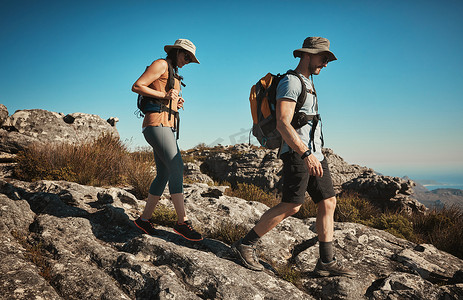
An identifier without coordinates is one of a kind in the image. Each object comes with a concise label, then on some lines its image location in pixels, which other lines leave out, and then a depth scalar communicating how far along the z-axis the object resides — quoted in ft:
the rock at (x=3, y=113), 27.30
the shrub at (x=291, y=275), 9.86
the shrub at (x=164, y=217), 14.08
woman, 10.39
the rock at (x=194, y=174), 35.86
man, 9.16
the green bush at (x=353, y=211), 20.54
